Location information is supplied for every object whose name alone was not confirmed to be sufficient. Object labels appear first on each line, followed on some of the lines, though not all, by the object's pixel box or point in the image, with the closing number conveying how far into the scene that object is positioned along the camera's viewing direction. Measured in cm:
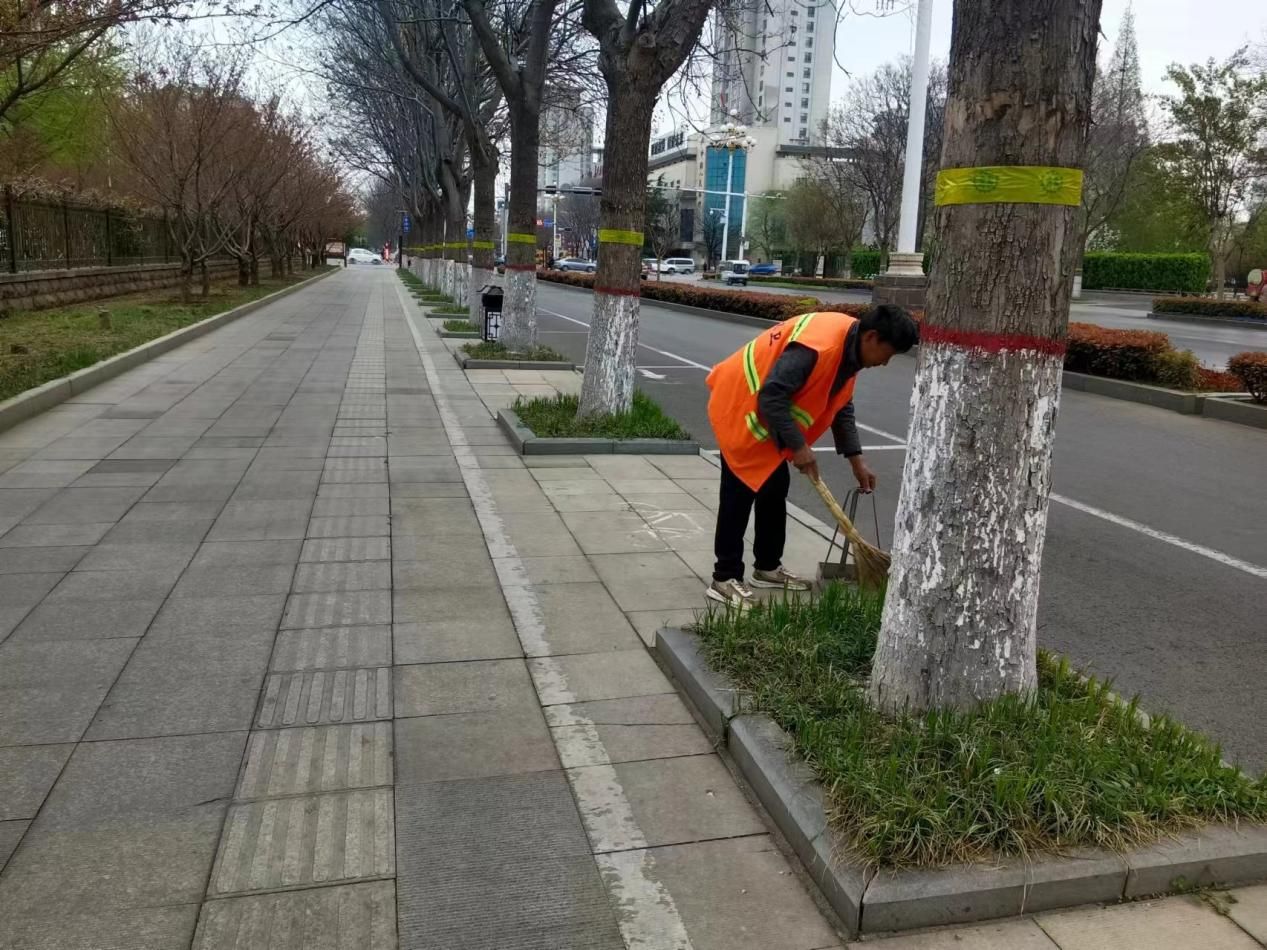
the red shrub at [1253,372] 1124
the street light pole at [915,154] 1630
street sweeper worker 411
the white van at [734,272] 5794
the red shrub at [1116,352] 1313
